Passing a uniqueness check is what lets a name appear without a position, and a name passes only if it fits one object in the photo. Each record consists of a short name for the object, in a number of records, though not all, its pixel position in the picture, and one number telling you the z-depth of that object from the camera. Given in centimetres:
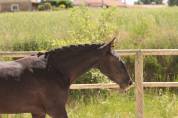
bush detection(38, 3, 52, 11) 6844
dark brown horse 791
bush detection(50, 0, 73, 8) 7481
